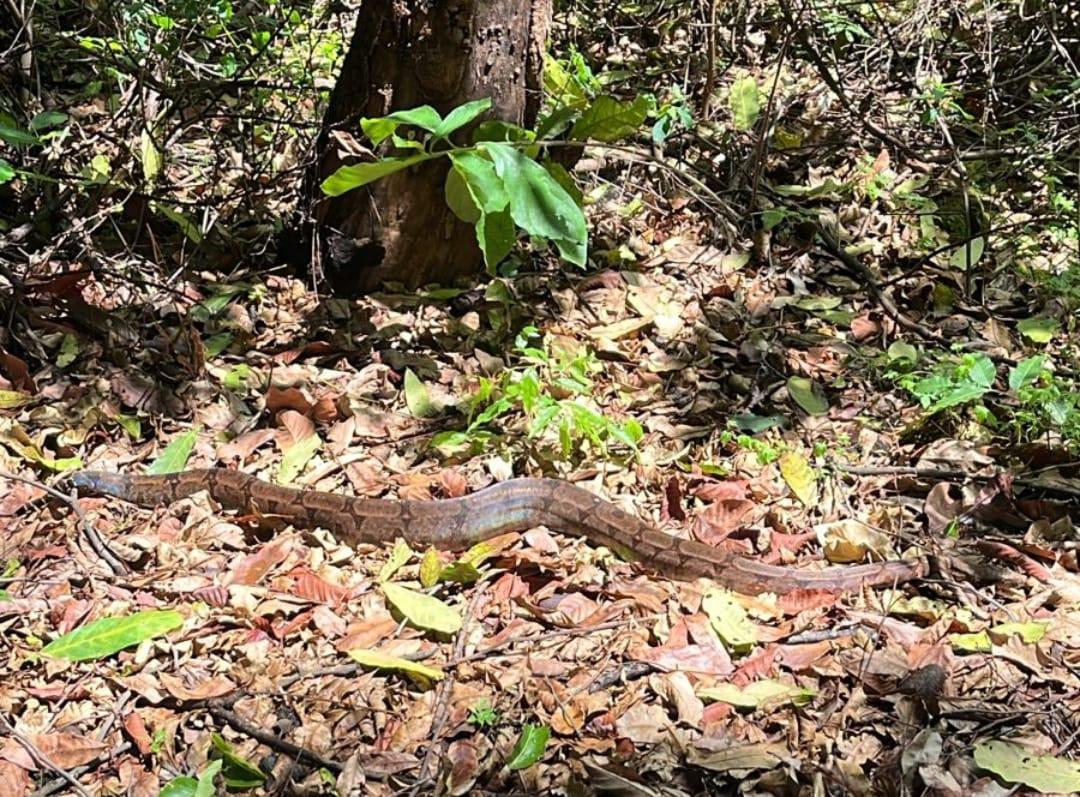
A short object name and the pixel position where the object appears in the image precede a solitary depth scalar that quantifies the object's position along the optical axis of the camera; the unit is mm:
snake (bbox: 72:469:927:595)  3654
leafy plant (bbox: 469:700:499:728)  3047
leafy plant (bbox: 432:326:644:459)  4164
